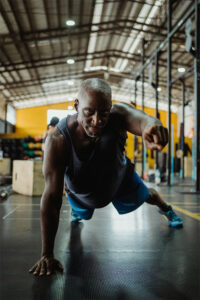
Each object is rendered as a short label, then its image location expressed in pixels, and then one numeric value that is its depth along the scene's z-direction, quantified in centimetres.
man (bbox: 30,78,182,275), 125
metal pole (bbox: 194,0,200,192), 501
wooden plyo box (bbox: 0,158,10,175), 963
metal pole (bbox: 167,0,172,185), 650
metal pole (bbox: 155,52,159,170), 766
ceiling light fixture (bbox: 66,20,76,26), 907
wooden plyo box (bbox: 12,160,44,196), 443
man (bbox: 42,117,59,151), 461
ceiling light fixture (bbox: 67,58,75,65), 1236
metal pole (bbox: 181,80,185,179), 918
